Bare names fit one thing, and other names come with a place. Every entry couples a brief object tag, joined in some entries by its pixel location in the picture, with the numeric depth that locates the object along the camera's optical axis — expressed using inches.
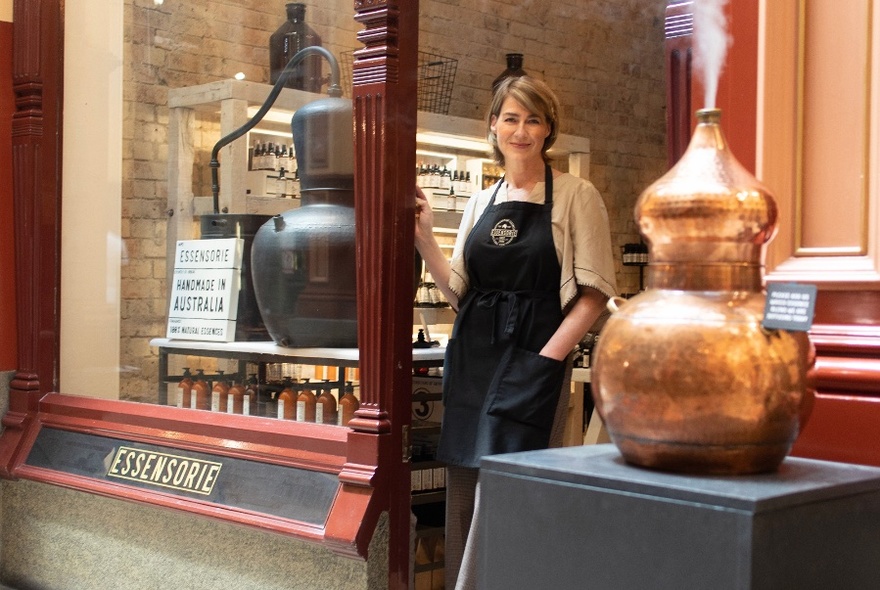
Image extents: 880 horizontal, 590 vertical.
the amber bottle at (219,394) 127.6
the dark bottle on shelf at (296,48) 122.6
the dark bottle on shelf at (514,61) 226.1
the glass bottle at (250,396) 123.1
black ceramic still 114.0
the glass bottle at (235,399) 125.1
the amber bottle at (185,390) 133.0
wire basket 220.5
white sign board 131.7
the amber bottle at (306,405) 115.0
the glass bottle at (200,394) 129.9
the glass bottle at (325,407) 112.3
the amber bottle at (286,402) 117.8
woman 97.8
